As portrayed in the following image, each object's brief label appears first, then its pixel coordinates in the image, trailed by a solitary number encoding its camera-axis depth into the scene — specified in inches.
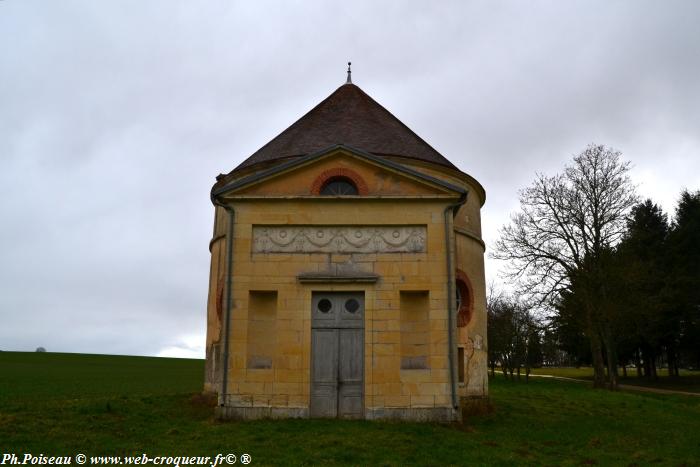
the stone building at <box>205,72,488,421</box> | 549.0
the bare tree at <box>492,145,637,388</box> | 1206.9
